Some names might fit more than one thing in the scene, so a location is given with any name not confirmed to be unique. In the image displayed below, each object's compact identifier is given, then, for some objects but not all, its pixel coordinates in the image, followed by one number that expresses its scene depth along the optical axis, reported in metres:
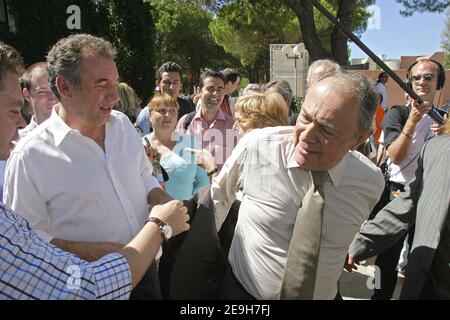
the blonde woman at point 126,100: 4.86
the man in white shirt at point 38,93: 2.64
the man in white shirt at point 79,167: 1.59
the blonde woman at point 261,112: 2.54
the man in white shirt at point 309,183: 1.58
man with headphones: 2.98
